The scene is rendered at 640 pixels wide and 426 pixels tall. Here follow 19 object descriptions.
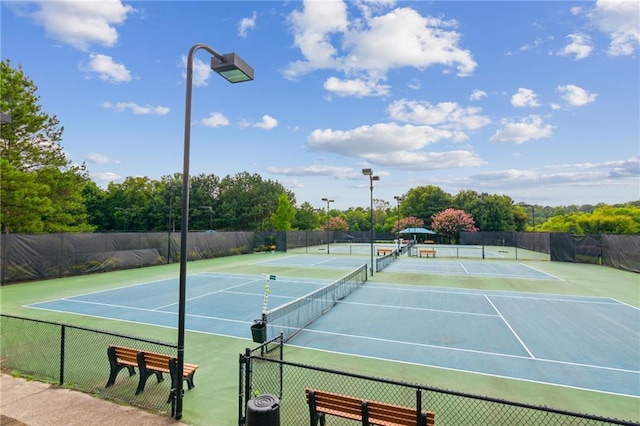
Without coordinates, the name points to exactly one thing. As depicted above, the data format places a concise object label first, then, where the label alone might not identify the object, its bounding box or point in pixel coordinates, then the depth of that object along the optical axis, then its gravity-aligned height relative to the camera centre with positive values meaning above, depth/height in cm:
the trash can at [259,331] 810 -257
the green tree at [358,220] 8900 +66
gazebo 4736 -105
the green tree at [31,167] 2109 +379
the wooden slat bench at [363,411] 467 -264
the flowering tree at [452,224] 6181 +3
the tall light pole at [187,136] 544 +133
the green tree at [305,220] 7456 +32
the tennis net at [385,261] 2461 -301
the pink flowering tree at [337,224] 7838 -44
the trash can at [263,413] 426 -237
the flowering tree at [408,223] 6925 +1
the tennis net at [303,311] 973 -295
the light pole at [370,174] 2170 +306
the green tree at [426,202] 7325 +470
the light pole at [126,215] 5931 +64
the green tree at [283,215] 5616 +102
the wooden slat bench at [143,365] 631 -279
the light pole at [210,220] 5831 +1
